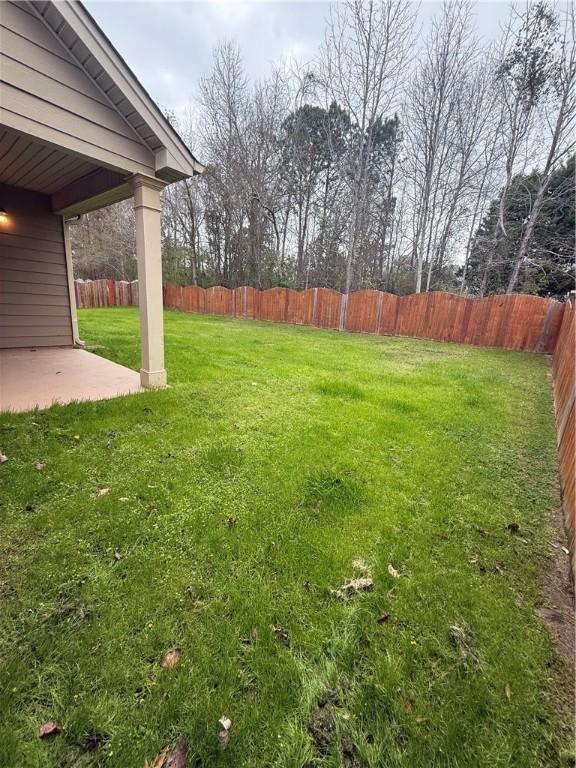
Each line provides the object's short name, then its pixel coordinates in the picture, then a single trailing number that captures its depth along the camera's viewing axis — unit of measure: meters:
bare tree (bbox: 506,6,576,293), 9.90
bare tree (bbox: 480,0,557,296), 10.58
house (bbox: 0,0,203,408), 2.82
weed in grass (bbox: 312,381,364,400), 4.41
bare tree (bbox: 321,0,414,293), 11.65
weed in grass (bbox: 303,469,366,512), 2.23
